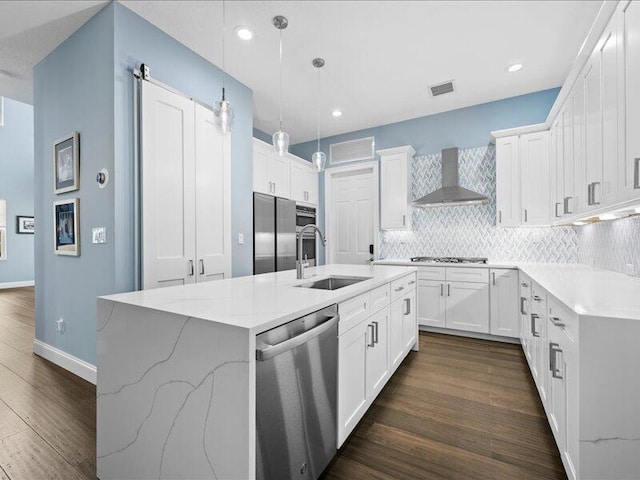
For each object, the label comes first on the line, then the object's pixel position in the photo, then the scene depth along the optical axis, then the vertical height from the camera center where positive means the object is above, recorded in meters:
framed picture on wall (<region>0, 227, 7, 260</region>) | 7.10 -0.04
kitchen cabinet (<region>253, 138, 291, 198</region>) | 4.03 +0.93
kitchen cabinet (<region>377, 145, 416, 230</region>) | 4.45 +0.74
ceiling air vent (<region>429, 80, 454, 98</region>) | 3.62 +1.77
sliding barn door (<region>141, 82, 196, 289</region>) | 2.47 +0.44
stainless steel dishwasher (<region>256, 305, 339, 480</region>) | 1.11 -0.65
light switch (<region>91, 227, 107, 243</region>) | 2.44 +0.05
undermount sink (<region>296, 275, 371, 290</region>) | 2.38 -0.34
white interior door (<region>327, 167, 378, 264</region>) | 5.13 +0.37
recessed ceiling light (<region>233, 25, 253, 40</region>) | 2.67 +1.81
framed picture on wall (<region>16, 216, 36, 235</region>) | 7.39 +0.38
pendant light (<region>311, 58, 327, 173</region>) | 3.01 +0.79
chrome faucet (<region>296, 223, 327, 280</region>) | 2.24 -0.20
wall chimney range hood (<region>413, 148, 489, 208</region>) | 3.96 +0.58
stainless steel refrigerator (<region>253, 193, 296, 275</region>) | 3.89 +0.07
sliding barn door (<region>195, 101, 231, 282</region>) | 2.92 +0.40
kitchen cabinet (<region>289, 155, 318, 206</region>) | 4.81 +0.92
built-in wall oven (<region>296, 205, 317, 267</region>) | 4.92 +0.12
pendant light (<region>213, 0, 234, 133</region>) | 2.12 +0.86
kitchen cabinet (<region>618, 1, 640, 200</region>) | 1.51 +0.71
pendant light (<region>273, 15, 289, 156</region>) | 2.52 +0.82
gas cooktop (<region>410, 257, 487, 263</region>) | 3.97 -0.29
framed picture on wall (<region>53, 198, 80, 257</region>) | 2.66 +0.13
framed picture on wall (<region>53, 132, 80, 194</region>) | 2.67 +0.69
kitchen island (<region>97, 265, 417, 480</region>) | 1.06 -0.53
